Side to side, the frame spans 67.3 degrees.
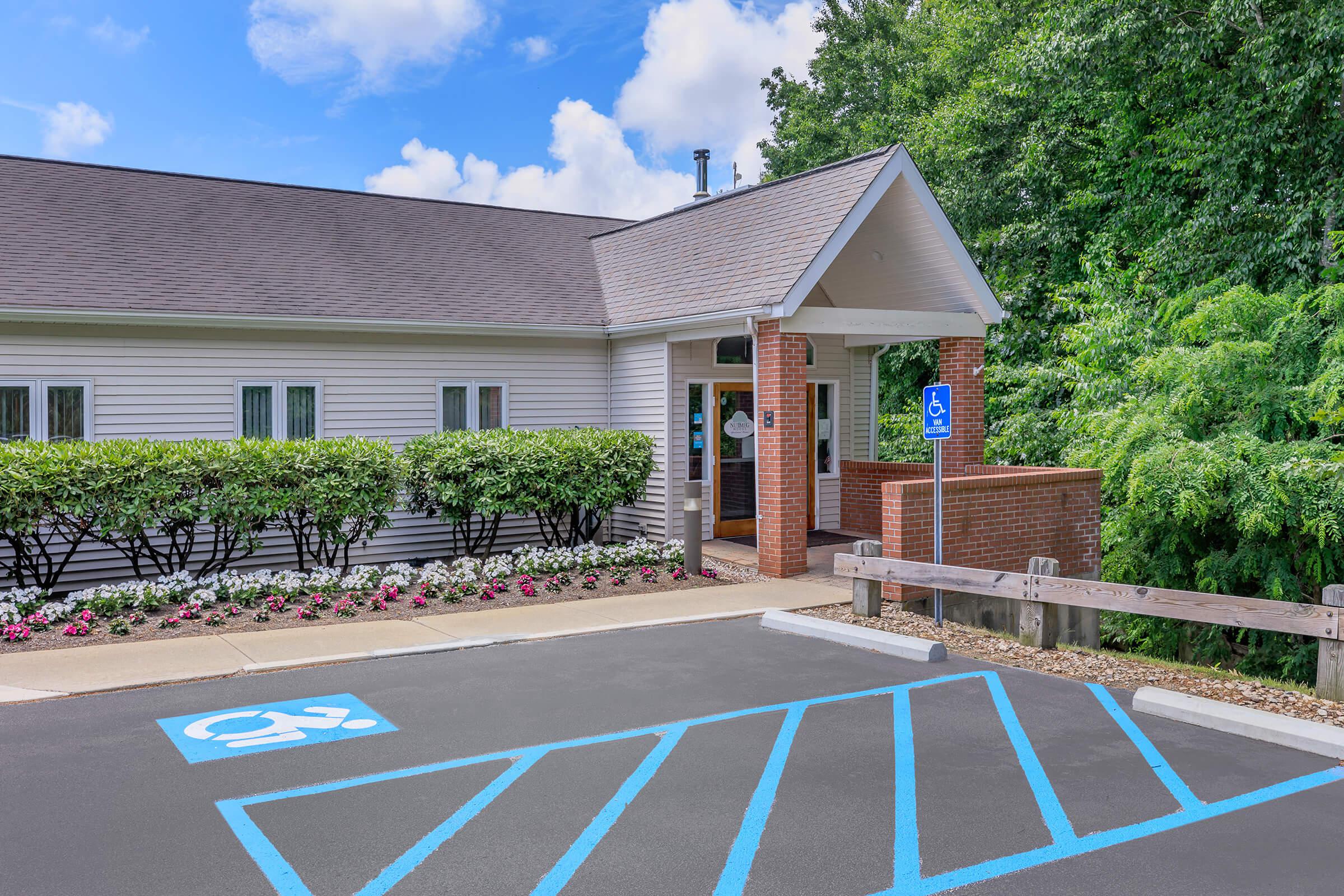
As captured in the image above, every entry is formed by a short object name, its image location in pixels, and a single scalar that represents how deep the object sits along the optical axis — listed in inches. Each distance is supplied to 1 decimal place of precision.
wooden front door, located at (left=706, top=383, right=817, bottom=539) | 592.4
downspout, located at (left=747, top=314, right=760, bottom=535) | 480.7
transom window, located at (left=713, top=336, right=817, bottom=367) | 588.7
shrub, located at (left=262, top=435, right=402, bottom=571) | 453.1
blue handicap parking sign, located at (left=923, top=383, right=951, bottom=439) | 376.5
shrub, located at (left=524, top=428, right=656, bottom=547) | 514.0
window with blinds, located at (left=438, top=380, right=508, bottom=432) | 583.5
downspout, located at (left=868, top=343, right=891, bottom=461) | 671.1
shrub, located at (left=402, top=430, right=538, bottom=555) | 501.0
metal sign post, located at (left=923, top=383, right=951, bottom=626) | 376.2
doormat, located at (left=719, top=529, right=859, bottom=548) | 590.6
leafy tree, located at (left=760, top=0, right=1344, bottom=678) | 460.8
